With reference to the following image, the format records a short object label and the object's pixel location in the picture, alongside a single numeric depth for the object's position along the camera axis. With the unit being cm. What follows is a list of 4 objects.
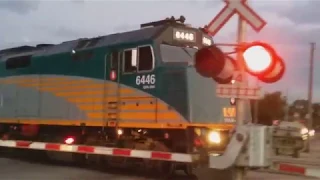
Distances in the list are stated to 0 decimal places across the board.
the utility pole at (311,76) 4750
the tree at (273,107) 4041
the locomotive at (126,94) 1227
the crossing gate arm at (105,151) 1098
